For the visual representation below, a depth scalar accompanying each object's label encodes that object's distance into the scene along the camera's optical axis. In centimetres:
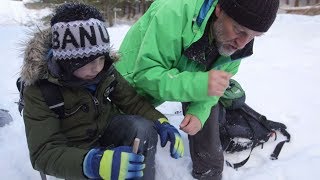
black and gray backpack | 234
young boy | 142
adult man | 163
